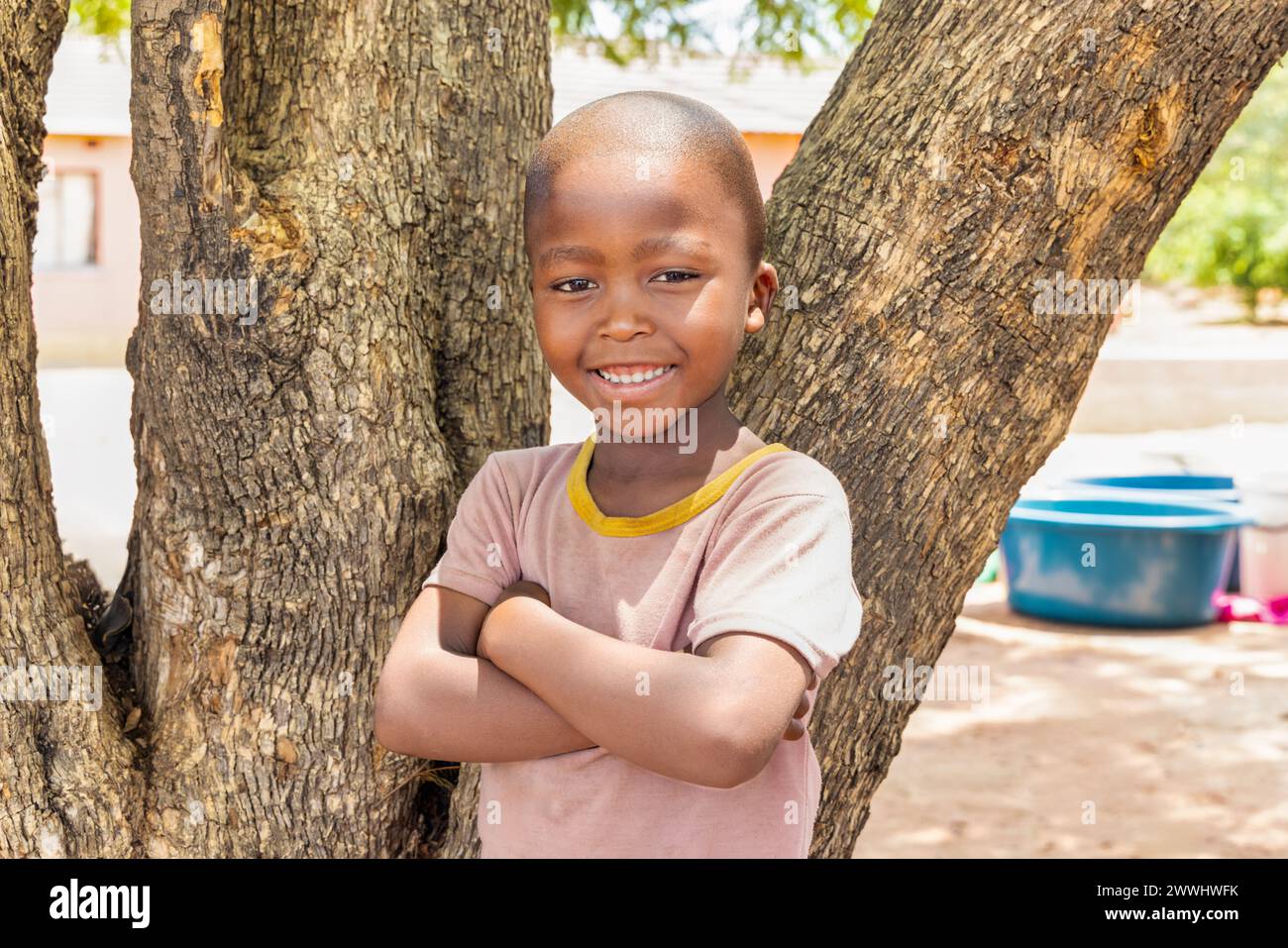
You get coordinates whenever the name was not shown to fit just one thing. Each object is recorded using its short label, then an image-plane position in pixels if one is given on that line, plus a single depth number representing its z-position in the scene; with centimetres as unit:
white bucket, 778
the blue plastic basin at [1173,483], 887
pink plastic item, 783
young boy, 158
